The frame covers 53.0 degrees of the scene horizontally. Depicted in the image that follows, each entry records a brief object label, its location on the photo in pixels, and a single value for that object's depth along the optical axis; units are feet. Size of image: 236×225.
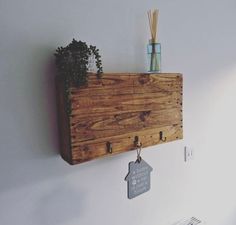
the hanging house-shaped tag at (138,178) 3.42
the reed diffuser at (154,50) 3.46
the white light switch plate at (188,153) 4.46
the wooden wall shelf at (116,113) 2.67
